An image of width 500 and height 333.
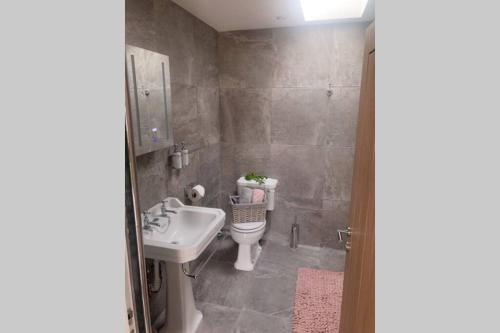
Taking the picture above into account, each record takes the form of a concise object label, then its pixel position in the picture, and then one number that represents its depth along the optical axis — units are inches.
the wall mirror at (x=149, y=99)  66.6
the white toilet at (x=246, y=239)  109.1
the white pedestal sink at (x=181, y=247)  64.0
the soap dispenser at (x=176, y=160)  86.3
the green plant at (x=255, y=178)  121.6
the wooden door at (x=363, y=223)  31.8
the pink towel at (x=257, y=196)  115.3
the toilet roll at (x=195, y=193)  93.1
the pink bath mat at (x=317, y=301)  82.1
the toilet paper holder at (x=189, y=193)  94.5
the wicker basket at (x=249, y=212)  111.0
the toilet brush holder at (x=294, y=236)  127.1
